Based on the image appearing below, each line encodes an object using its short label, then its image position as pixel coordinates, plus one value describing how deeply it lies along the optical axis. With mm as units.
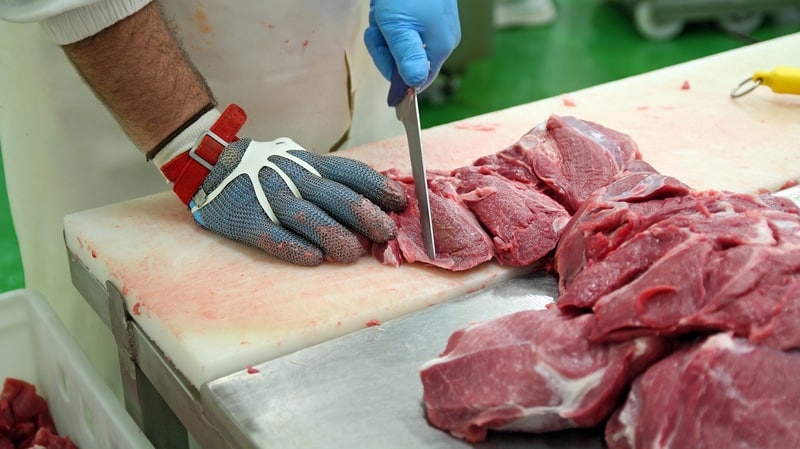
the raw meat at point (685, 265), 706
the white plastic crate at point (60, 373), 865
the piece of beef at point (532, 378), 713
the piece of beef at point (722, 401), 677
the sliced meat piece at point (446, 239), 876
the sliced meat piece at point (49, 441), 945
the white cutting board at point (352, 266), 810
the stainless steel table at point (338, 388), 728
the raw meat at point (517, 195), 878
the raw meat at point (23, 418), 966
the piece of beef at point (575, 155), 925
